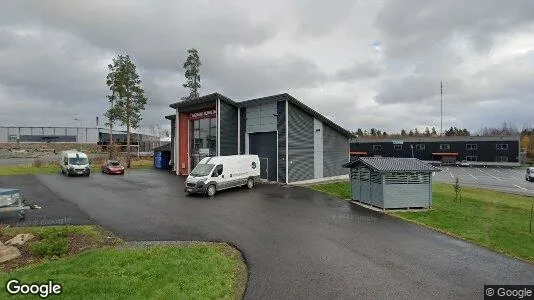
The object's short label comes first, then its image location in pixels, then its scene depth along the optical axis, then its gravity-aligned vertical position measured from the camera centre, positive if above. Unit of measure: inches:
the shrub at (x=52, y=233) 446.6 -114.2
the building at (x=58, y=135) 4724.9 +209.7
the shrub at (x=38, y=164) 1731.1 -72.2
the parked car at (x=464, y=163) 2571.4 -121.3
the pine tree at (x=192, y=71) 2348.7 +548.8
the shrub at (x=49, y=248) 384.2 -114.0
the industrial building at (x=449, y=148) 2556.6 -5.7
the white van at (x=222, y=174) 864.3 -69.0
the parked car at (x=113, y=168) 1494.3 -81.8
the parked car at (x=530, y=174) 1605.7 -133.2
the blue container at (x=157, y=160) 1830.7 -58.6
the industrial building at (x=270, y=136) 1123.3 +49.2
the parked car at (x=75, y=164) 1376.7 -58.3
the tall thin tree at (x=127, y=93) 1889.8 +322.6
